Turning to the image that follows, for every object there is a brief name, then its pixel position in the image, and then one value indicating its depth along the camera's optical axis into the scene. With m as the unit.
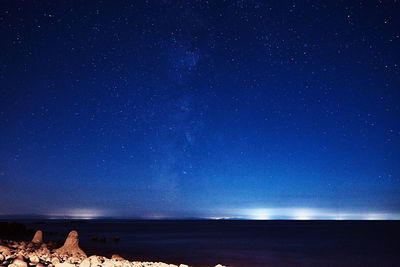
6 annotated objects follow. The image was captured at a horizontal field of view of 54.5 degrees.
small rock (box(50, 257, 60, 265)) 14.32
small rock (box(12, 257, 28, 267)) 11.36
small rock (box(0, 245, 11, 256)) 15.34
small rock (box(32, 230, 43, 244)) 29.34
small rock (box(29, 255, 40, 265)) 13.32
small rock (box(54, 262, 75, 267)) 13.01
